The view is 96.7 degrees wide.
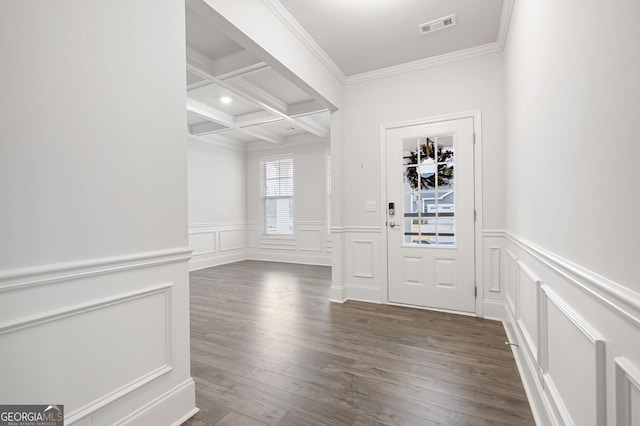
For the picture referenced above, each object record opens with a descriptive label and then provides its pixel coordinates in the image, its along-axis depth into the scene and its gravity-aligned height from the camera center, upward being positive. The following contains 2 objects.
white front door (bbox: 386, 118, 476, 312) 3.12 -0.05
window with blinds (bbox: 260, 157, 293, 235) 6.81 +0.41
